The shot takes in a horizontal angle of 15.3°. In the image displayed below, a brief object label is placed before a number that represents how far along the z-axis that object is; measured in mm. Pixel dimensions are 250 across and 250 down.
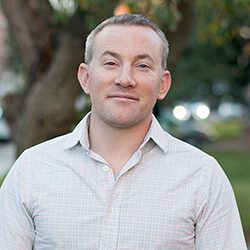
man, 3453
